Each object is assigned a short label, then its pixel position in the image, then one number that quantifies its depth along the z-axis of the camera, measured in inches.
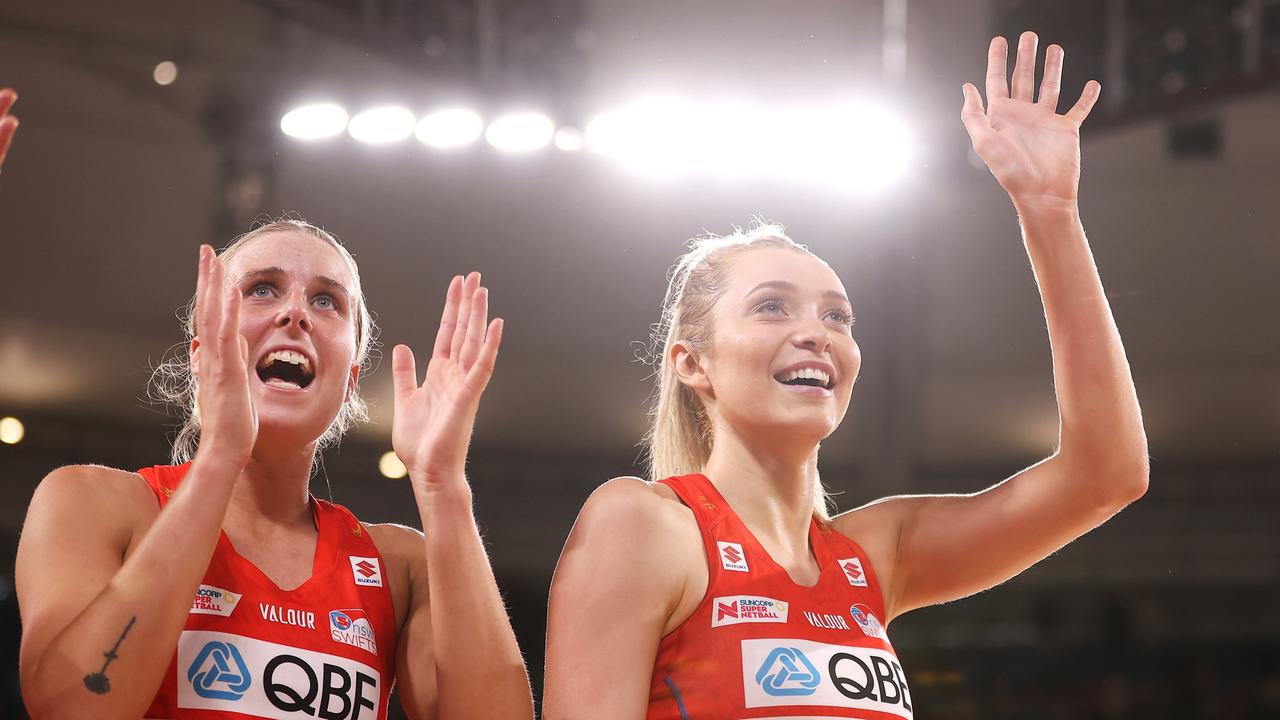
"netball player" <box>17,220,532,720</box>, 129.5
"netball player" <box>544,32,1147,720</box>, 133.4
